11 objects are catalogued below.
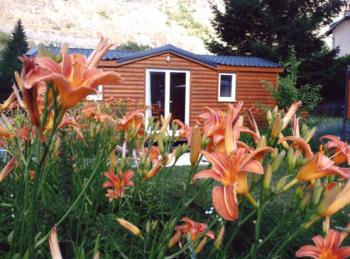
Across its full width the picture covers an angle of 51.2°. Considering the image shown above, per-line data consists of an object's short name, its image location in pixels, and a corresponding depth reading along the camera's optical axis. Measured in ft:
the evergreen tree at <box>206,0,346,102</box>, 49.24
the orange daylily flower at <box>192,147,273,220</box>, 2.36
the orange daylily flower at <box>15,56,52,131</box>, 2.10
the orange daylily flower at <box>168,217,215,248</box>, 3.78
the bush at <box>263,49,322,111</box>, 30.53
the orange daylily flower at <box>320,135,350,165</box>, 3.19
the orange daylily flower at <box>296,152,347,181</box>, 2.72
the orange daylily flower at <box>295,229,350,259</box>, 2.87
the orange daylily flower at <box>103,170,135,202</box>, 4.79
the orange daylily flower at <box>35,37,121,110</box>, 2.18
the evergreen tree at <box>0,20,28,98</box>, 45.24
